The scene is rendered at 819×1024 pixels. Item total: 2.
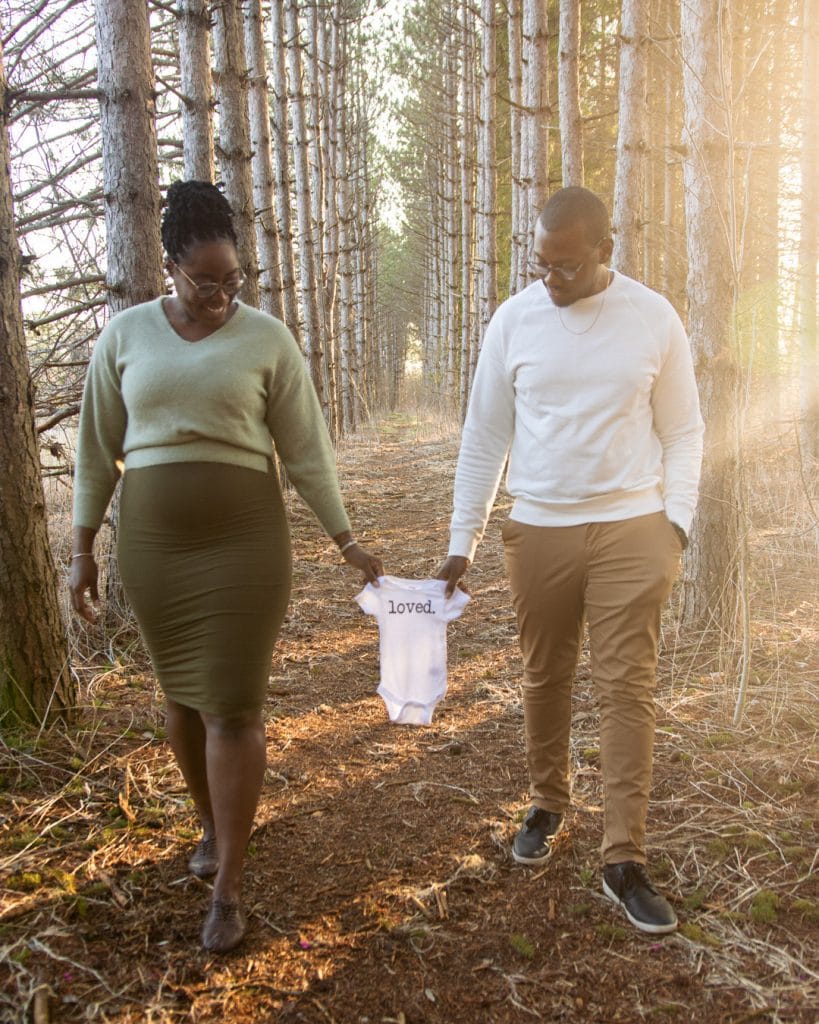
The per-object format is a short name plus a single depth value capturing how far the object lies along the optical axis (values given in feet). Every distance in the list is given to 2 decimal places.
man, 8.71
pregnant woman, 8.30
